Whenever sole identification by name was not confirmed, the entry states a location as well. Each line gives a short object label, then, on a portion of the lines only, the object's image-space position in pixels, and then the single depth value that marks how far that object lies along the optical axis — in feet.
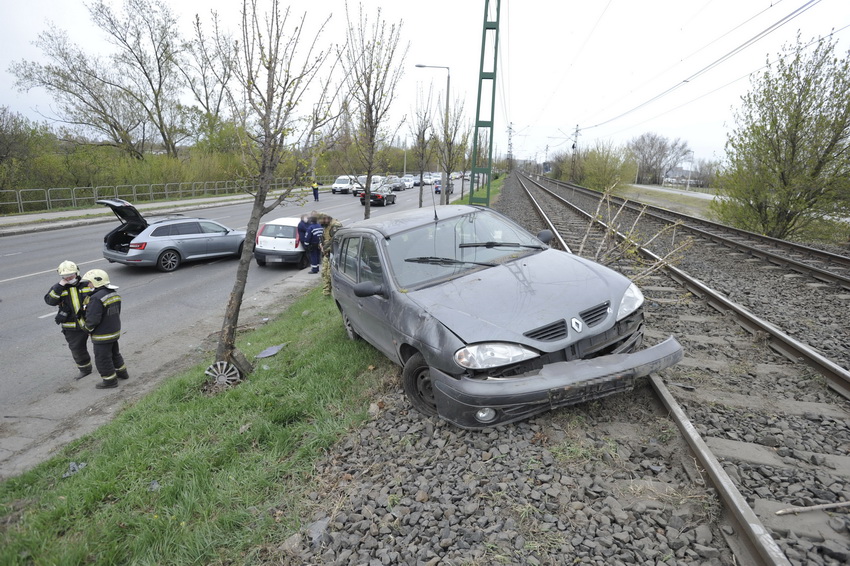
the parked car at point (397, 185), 154.01
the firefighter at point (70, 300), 20.24
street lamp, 65.00
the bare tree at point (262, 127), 18.58
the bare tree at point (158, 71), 109.91
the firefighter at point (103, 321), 19.94
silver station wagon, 40.86
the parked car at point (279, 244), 44.50
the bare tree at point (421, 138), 57.32
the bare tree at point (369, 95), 35.47
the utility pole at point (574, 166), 187.92
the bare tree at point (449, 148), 66.71
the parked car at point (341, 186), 138.82
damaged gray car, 10.57
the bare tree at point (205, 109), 118.73
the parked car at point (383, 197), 99.80
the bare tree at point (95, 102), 102.78
